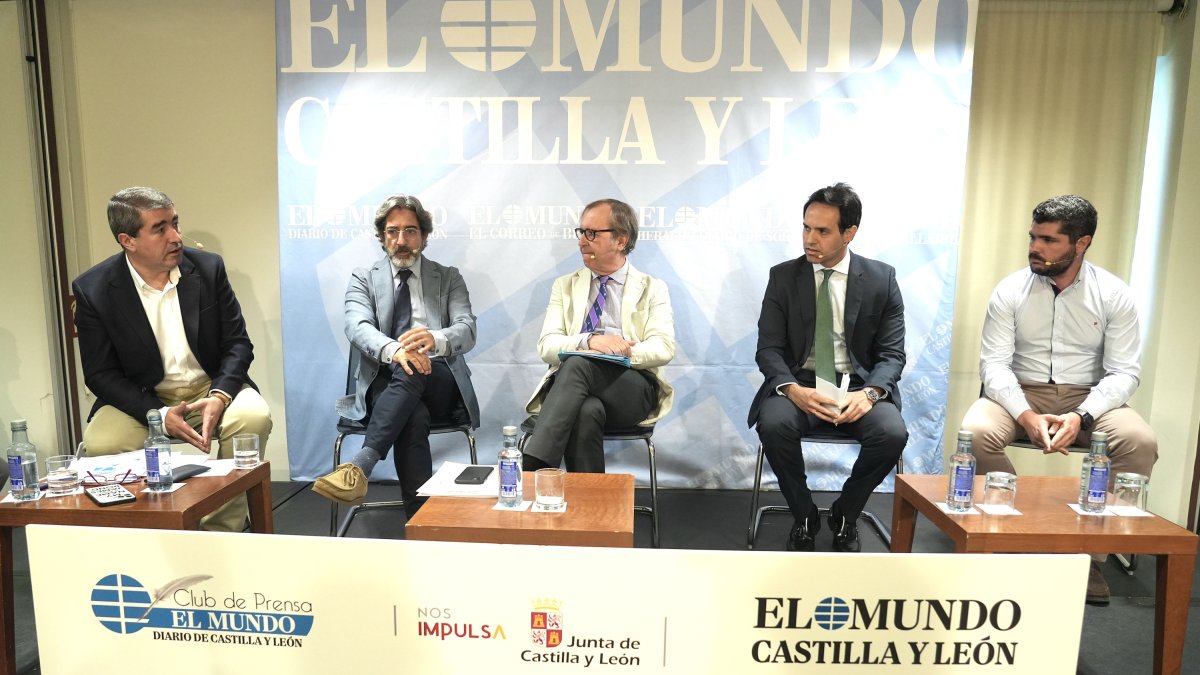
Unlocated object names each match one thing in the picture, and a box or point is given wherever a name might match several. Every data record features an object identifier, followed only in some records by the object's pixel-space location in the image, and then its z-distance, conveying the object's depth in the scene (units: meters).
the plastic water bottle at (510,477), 1.87
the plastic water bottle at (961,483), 1.92
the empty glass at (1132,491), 1.99
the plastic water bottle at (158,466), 1.91
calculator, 1.83
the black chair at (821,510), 2.78
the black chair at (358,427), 2.87
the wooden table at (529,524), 1.70
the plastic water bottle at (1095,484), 1.91
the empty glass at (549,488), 1.87
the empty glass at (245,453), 2.20
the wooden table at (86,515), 1.80
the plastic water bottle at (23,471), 1.85
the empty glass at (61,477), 1.91
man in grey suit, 2.78
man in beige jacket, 2.71
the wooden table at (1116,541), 1.77
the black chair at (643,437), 2.84
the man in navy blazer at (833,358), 2.72
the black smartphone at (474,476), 2.08
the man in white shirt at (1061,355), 2.64
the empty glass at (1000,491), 1.96
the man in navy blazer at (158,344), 2.62
